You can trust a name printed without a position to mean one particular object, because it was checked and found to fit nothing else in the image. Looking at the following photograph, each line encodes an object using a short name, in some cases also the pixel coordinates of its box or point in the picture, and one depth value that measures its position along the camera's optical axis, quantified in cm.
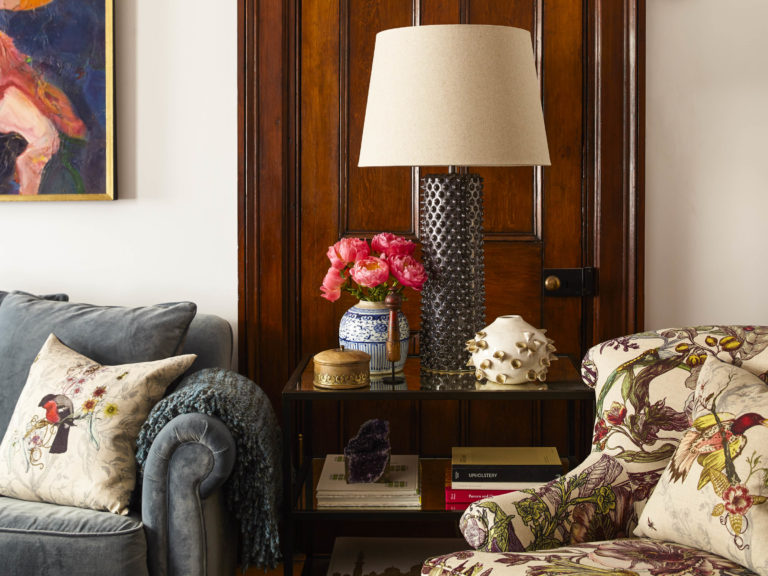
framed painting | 259
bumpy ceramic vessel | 212
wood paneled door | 256
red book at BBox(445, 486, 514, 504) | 219
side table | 210
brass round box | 212
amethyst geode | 225
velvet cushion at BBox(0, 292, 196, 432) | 227
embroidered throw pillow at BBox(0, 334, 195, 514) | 198
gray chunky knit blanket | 199
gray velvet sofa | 188
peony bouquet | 219
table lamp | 204
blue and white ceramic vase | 222
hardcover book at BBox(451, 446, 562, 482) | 219
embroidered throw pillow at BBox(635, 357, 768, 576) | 155
